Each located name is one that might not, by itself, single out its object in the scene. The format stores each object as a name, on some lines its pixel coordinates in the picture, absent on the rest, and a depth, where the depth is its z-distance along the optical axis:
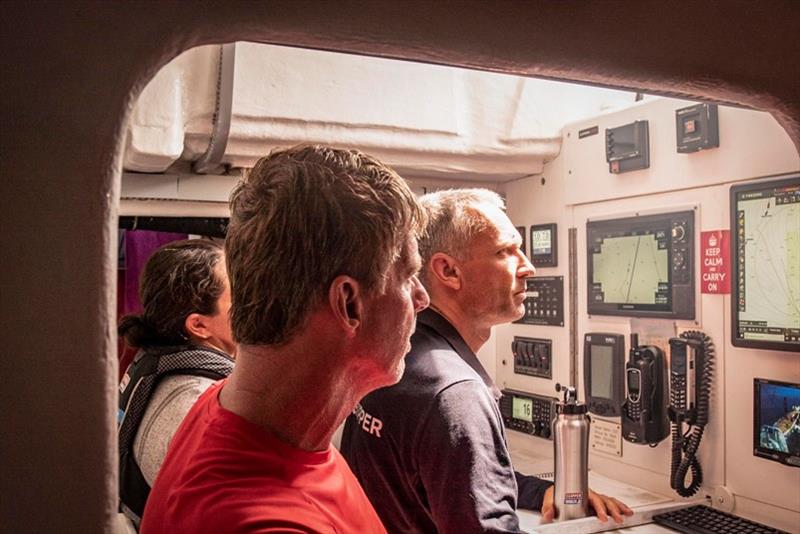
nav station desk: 2.23
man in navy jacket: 1.59
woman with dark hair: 1.96
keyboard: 2.16
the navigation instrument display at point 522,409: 3.21
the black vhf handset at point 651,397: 2.56
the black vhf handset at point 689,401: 2.42
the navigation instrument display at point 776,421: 2.15
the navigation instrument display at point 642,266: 2.53
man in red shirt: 1.03
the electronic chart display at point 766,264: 2.17
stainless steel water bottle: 2.29
